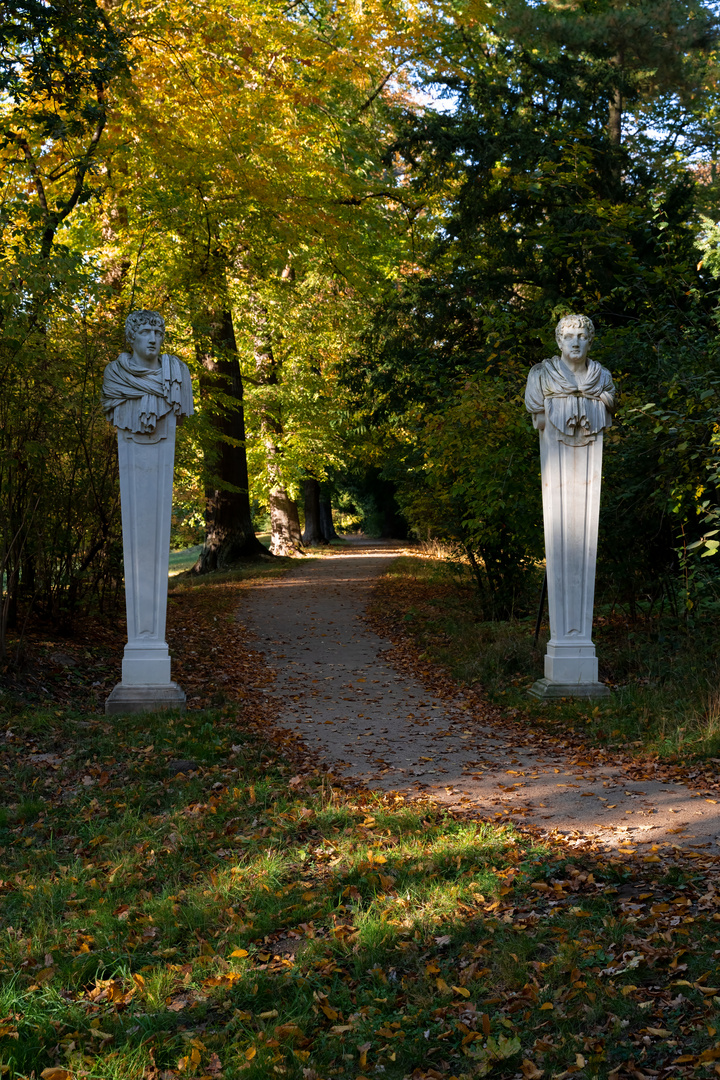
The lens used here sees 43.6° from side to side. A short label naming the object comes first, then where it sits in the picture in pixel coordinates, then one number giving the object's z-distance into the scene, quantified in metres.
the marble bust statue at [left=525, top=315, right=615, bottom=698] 8.15
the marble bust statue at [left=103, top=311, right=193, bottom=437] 7.73
